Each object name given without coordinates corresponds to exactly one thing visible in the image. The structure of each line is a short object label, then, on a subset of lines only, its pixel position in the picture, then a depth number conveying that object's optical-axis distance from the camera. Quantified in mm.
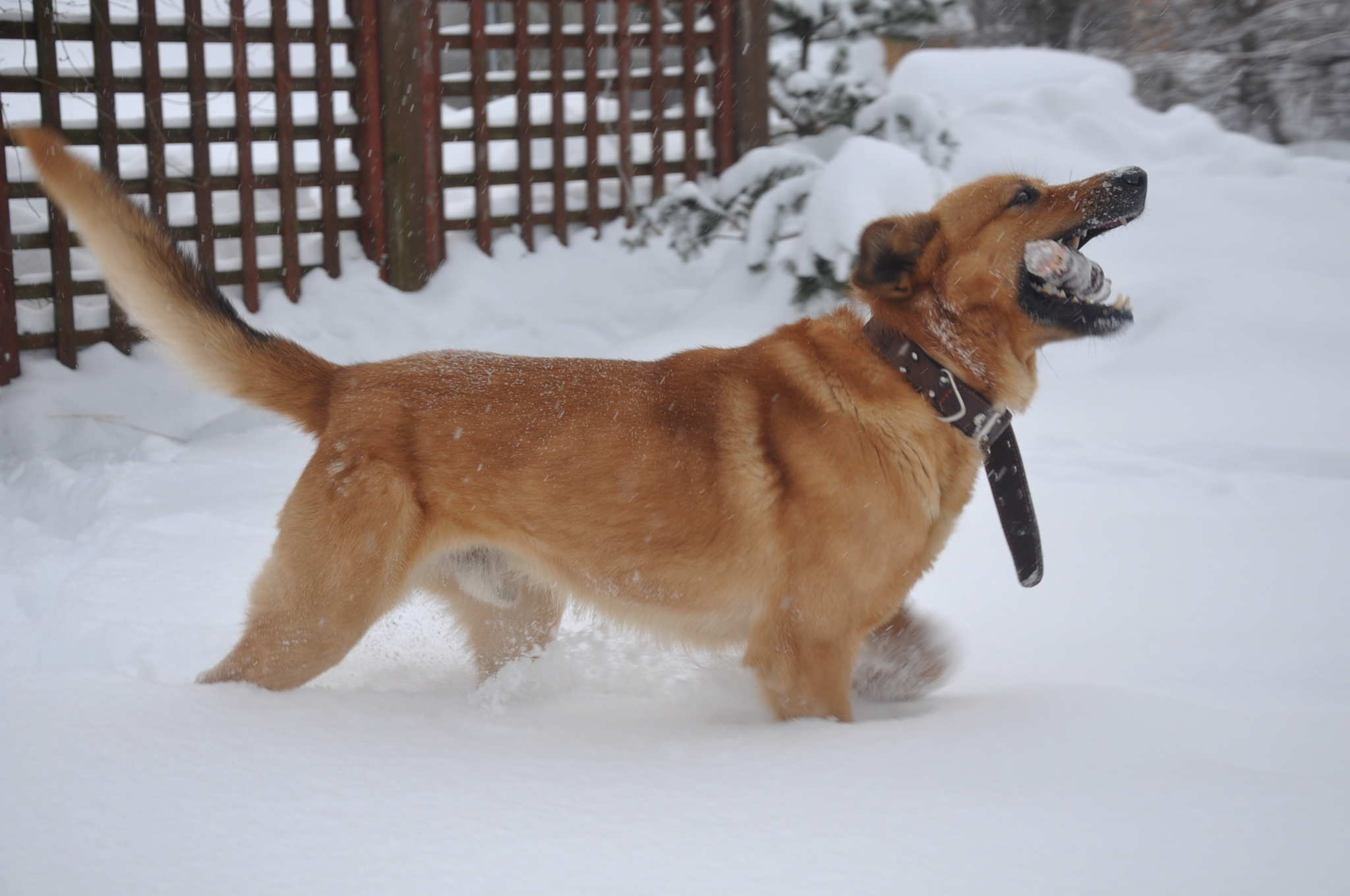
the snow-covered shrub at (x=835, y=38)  7504
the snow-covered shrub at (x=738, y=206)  6336
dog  2438
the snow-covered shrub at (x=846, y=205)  5738
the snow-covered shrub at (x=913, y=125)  6984
